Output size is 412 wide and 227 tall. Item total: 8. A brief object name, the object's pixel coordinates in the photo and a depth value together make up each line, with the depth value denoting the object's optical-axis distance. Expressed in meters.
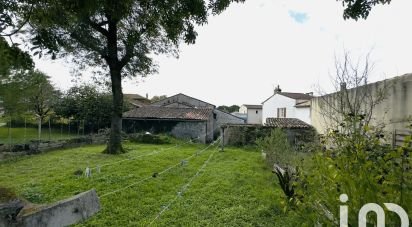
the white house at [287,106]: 24.02
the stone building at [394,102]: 8.95
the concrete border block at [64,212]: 1.52
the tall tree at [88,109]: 24.56
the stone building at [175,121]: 24.52
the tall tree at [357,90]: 10.48
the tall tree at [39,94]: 21.00
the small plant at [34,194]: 6.73
